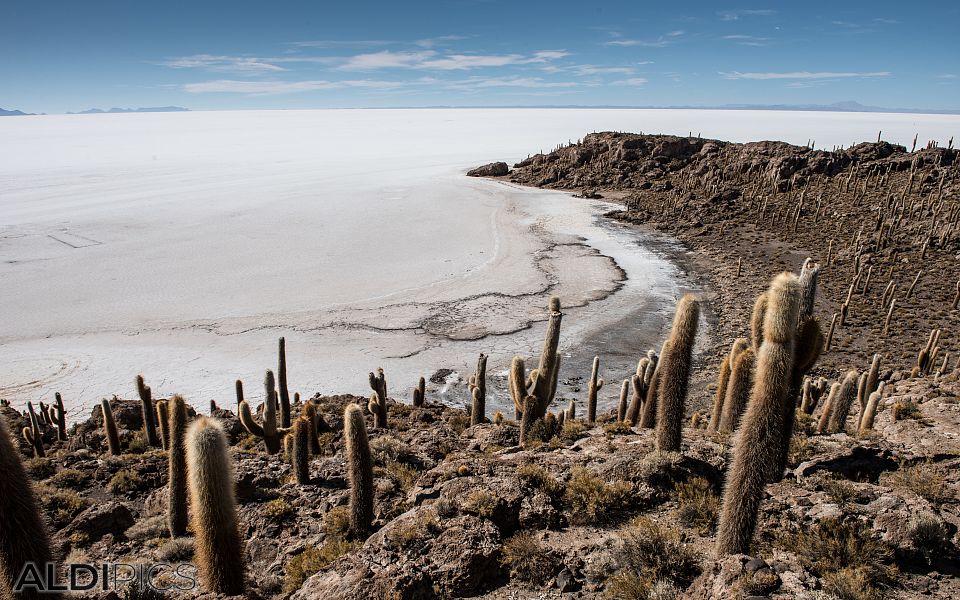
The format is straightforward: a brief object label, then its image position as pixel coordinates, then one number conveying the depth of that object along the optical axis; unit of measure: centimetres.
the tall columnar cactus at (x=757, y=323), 655
